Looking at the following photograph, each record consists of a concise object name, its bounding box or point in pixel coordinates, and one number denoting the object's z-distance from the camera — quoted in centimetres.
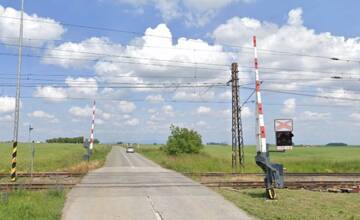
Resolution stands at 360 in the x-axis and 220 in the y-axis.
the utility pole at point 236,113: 3441
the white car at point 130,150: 9973
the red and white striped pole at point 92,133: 3969
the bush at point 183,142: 5756
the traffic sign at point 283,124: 1728
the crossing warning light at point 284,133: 1727
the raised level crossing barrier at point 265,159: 1735
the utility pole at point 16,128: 2440
